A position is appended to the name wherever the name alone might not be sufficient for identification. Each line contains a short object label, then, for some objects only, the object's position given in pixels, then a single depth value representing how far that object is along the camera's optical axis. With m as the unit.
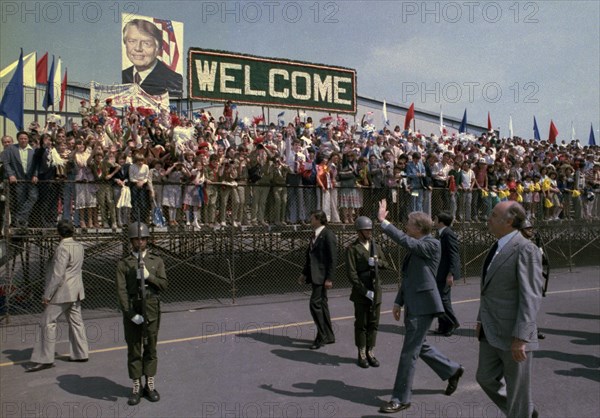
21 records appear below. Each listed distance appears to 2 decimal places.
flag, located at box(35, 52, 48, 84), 23.94
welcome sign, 15.72
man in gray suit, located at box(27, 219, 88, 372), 6.86
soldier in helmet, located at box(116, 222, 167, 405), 5.61
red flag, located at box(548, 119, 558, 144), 28.23
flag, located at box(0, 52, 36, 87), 21.94
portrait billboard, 29.45
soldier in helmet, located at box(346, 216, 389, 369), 6.77
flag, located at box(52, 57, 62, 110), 24.75
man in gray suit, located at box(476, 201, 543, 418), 4.06
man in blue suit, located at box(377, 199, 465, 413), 5.23
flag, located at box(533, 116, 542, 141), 31.12
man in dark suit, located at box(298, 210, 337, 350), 7.83
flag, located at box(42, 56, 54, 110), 21.43
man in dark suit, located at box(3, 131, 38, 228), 9.41
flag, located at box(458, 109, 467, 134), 28.62
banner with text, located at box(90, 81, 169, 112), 23.16
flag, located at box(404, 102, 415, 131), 25.28
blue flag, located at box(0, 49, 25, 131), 12.43
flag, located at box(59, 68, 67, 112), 25.02
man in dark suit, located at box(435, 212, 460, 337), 8.48
